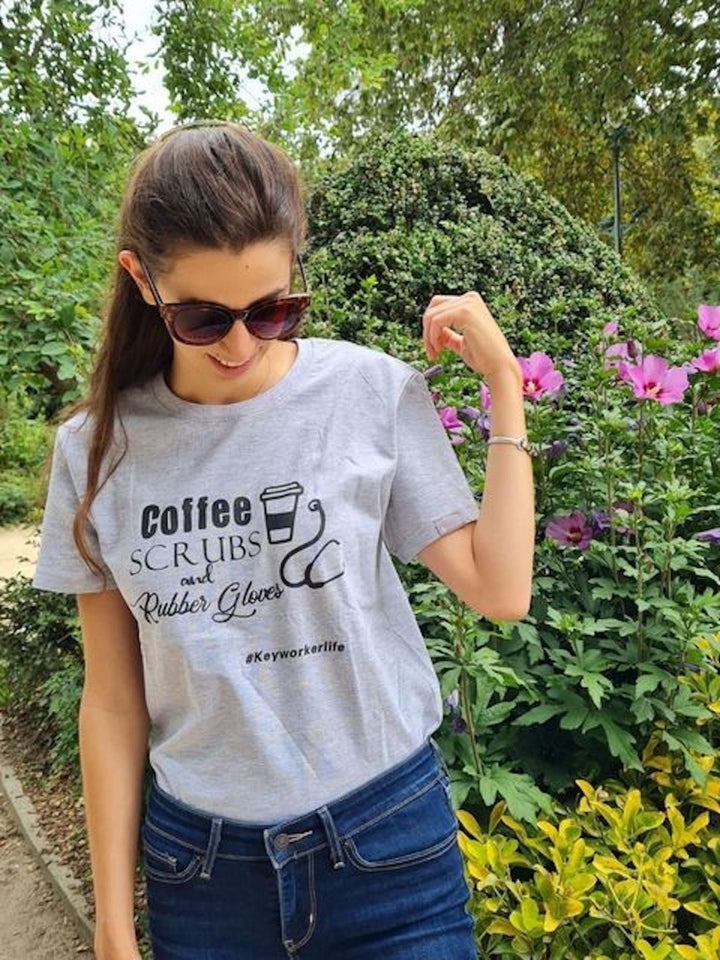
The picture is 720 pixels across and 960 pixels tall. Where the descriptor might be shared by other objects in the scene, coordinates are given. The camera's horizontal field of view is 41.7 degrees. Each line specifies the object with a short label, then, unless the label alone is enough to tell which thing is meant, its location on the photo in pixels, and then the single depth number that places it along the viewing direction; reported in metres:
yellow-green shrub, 1.69
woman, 1.09
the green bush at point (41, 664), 3.32
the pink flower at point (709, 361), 2.22
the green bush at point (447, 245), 3.52
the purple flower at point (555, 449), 2.14
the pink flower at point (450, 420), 1.89
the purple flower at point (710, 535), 2.01
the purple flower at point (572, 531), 2.08
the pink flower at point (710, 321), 2.27
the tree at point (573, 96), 9.45
